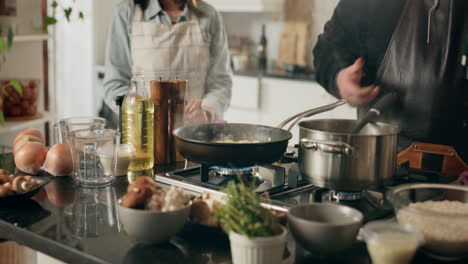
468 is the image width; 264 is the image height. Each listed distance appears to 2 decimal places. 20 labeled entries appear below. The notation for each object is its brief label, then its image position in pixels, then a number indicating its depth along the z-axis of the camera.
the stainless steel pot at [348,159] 1.29
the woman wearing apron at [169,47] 2.95
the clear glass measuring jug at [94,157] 1.62
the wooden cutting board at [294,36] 4.06
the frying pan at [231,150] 1.41
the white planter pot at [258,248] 1.04
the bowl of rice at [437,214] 1.10
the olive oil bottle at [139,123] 1.78
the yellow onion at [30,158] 1.72
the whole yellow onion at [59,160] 1.69
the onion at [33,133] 1.91
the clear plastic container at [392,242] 1.03
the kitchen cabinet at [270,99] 3.78
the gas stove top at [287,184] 1.37
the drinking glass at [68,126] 1.78
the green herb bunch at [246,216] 1.05
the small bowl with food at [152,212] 1.19
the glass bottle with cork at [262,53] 4.38
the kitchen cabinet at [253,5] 4.21
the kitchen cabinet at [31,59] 2.89
